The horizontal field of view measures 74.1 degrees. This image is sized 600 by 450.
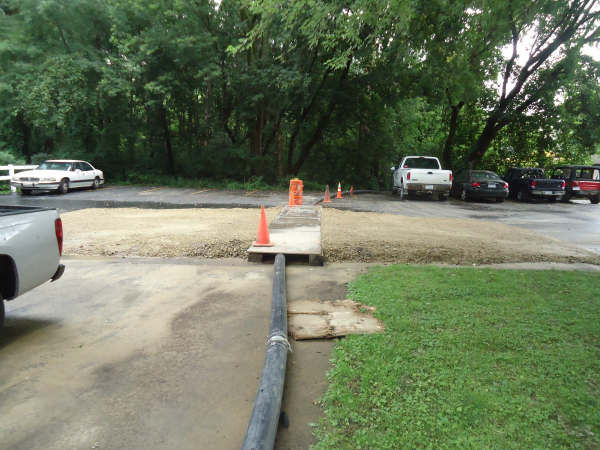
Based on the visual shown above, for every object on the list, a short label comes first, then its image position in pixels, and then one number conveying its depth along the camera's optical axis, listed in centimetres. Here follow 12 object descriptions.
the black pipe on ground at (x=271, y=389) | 223
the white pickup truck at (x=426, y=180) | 1744
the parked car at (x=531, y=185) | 1872
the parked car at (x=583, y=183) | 1933
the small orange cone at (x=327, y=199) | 1607
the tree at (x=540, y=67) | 1767
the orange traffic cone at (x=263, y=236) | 687
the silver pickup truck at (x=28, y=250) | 359
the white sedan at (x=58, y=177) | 1652
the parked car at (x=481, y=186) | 1806
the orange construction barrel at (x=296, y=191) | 1363
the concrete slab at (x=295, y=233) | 661
